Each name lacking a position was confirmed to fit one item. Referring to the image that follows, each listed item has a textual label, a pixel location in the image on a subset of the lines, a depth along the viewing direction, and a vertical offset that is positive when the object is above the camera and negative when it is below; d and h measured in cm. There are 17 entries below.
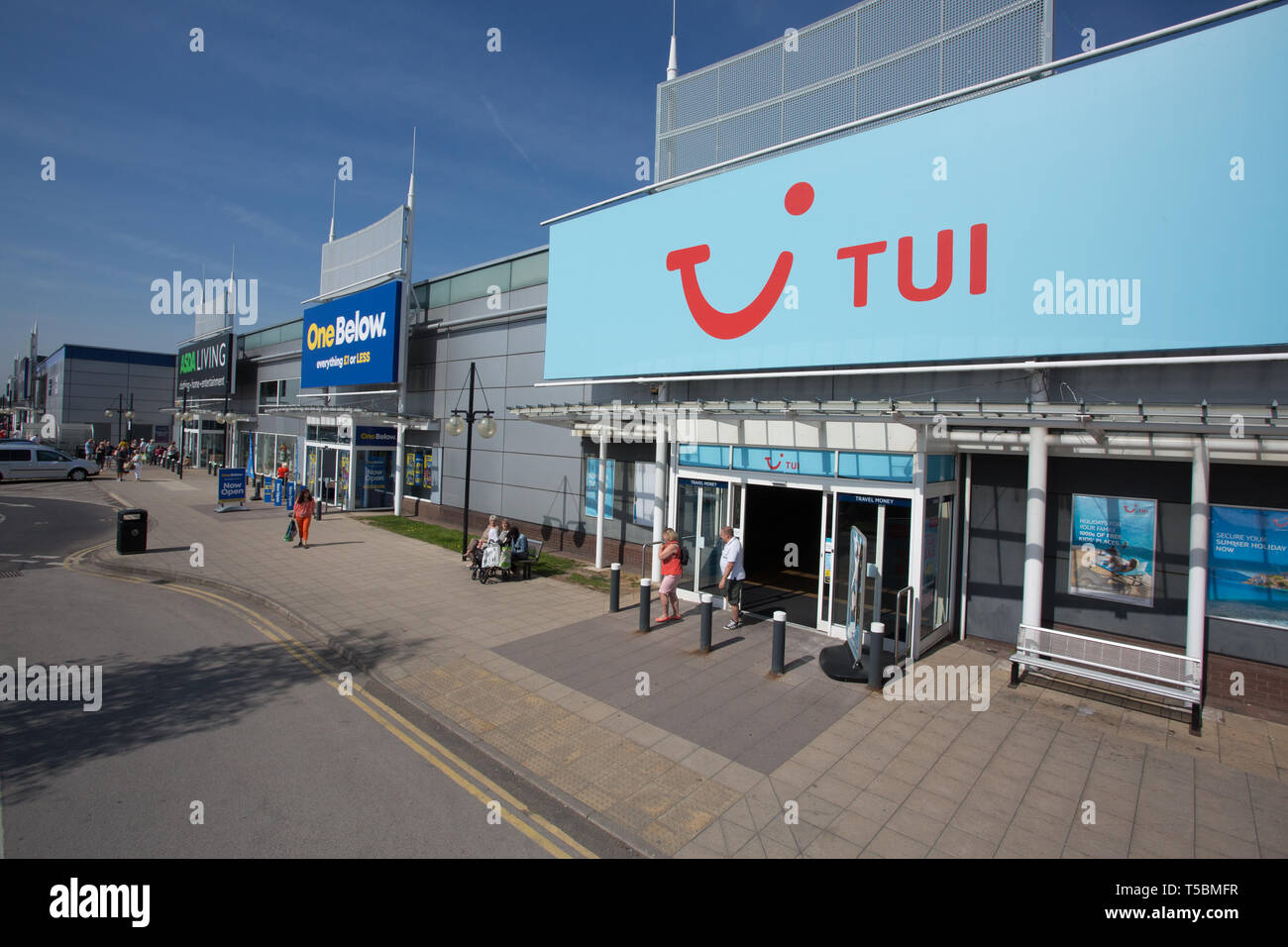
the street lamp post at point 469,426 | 1574 +72
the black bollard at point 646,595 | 1010 -215
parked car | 2994 -112
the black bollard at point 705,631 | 946 -251
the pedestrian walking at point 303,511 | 1653 -162
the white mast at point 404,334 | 2184 +408
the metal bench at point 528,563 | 1412 -236
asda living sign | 3759 +502
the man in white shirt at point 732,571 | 1059 -181
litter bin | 1558 -217
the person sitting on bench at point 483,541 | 1394 -188
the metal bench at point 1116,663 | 726 -231
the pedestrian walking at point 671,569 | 1074 -181
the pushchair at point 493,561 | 1364 -224
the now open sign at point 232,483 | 2269 -131
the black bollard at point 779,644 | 861 -241
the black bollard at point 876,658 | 809 -242
